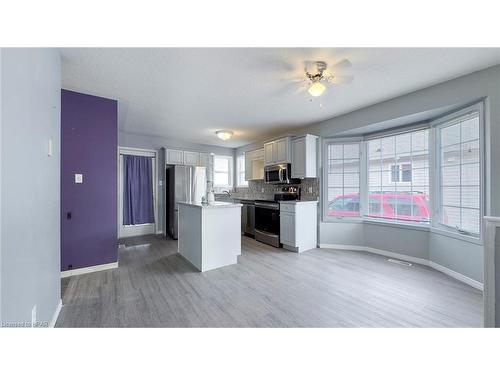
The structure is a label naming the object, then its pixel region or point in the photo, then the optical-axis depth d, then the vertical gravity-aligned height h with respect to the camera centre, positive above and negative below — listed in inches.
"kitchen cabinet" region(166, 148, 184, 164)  215.9 +32.0
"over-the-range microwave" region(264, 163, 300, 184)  181.0 +11.5
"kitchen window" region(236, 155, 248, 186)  267.0 +20.8
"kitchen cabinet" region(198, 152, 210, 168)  240.1 +31.4
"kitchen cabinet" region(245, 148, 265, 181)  224.1 +23.0
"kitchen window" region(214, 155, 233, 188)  265.3 +20.7
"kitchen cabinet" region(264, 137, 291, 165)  179.8 +32.4
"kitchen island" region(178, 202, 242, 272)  119.3 -28.5
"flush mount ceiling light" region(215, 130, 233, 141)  179.6 +45.5
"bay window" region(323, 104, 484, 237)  105.7 +7.3
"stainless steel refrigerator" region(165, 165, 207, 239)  195.3 -0.1
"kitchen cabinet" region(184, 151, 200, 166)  227.8 +32.5
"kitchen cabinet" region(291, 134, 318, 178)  166.9 +25.0
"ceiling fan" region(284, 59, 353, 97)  83.2 +48.0
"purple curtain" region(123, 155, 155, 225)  203.2 -4.0
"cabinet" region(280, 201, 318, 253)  157.3 -29.6
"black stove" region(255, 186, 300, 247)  173.5 -25.9
